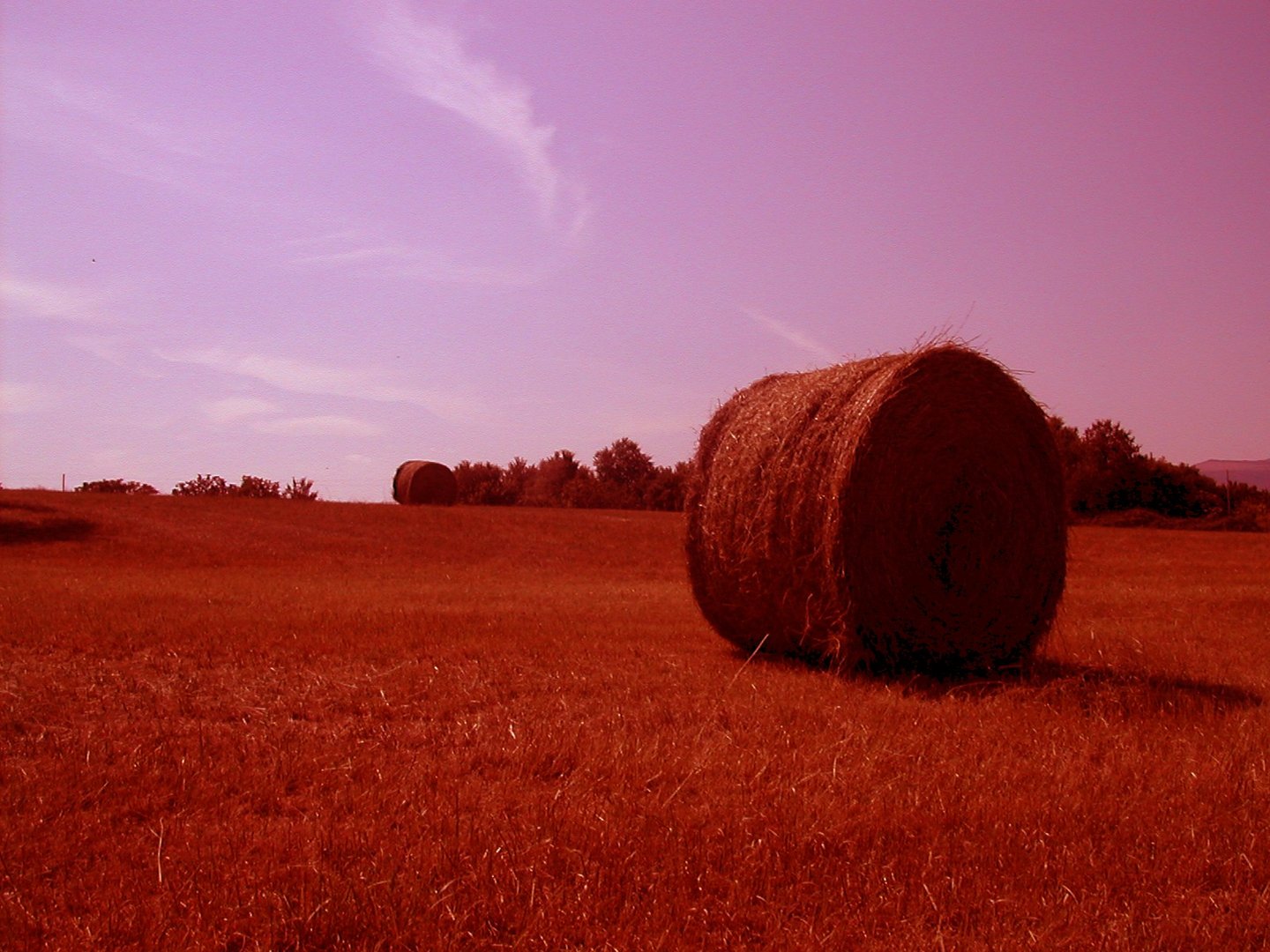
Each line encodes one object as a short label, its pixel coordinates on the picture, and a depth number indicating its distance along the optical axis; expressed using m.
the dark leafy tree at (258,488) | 39.22
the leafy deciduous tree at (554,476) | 53.16
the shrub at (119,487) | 41.03
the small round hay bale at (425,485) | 33.56
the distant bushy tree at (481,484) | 51.19
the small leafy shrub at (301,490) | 38.75
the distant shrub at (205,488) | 39.50
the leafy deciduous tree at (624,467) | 53.19
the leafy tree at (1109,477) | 41.12
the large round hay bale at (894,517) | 8.30
